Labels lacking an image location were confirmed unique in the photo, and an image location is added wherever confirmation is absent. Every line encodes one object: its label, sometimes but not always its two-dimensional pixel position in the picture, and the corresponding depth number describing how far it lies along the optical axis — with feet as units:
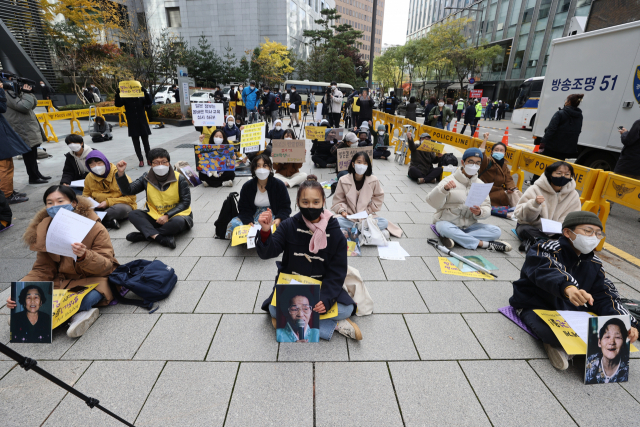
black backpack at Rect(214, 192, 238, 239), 15.75
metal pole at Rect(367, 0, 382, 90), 47.54
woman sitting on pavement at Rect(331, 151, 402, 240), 15.61
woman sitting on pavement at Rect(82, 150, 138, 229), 16.74
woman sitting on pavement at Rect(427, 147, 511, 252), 15.10
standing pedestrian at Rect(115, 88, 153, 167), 27.40
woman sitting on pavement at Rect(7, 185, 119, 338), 9.18
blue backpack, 10.58
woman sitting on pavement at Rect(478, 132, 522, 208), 19.77
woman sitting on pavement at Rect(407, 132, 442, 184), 26.66
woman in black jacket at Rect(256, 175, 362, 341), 8.73
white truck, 21.35
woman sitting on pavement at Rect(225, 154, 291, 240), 14.10
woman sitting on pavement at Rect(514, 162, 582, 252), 14.03
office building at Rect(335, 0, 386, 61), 305.65
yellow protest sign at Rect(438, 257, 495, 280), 12.98
